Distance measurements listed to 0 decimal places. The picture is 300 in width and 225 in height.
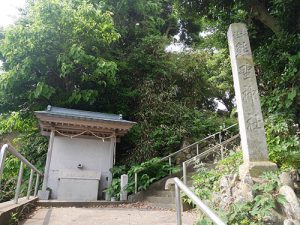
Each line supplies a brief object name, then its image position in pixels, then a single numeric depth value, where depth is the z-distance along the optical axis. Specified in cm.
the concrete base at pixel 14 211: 356
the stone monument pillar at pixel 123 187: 889
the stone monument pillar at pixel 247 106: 528
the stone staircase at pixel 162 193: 775
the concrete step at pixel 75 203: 730
